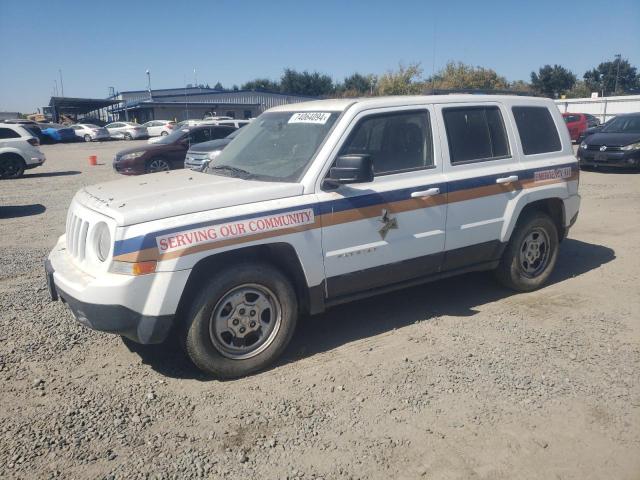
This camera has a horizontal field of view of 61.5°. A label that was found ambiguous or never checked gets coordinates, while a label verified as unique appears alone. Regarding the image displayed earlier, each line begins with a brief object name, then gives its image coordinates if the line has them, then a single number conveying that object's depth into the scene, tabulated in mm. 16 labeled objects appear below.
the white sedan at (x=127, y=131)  40584
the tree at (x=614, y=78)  85562
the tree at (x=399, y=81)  40588
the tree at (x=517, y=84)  58750
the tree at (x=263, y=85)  89519
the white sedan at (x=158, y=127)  39459
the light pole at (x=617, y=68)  78412
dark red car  14500
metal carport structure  55112
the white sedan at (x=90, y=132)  39500
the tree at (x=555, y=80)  79875
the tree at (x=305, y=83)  83500
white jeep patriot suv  3535
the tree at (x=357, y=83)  68062
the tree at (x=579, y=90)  71712
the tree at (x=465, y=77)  48175
